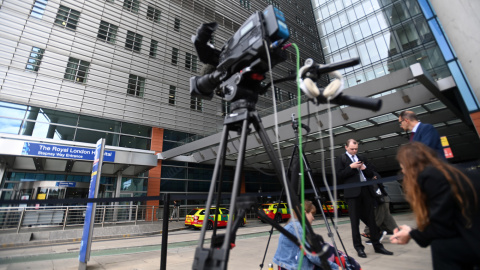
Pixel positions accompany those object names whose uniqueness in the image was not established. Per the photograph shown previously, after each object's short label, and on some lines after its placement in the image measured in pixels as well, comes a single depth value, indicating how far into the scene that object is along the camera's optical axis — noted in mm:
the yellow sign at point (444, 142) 7238
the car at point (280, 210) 12910
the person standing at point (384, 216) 4297
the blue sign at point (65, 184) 11320
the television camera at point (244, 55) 1310
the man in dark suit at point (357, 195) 3252
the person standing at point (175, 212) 12955
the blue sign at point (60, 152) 9891
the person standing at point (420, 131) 2363
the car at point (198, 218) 10977
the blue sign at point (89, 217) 3512
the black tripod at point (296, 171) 2691
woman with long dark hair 1094
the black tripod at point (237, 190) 1014
